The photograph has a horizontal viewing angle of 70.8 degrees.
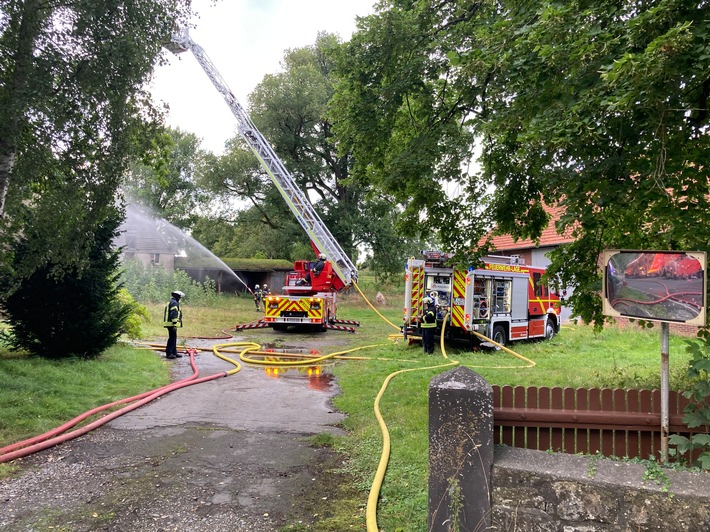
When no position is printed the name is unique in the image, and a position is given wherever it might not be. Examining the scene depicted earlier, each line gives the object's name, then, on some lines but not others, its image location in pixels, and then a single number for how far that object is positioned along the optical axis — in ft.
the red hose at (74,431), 15.24
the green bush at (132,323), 42.00
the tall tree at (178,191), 142.61
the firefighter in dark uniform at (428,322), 37.26
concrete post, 9.41
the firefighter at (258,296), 83.31
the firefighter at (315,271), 57.06
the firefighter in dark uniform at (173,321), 35.58
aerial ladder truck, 53.93
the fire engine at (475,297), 38.70
